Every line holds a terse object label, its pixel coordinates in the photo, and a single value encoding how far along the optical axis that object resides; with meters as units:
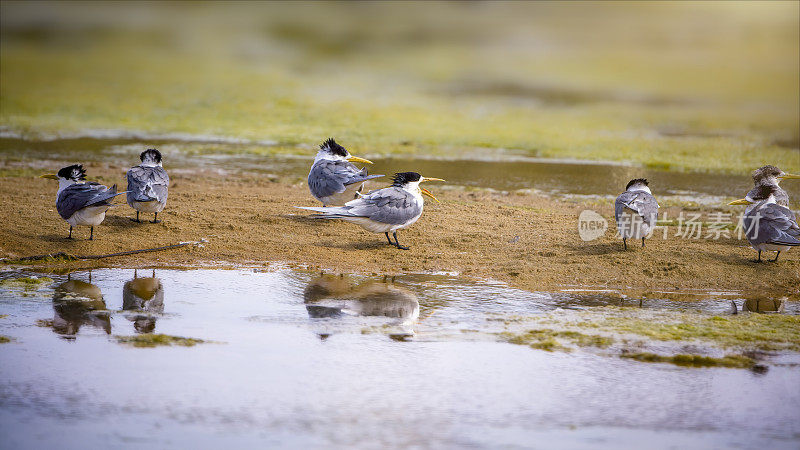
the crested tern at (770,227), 15.95
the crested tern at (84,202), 16.31
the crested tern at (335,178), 19.55
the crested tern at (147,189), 17.72
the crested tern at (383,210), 16.72
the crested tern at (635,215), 16.66
